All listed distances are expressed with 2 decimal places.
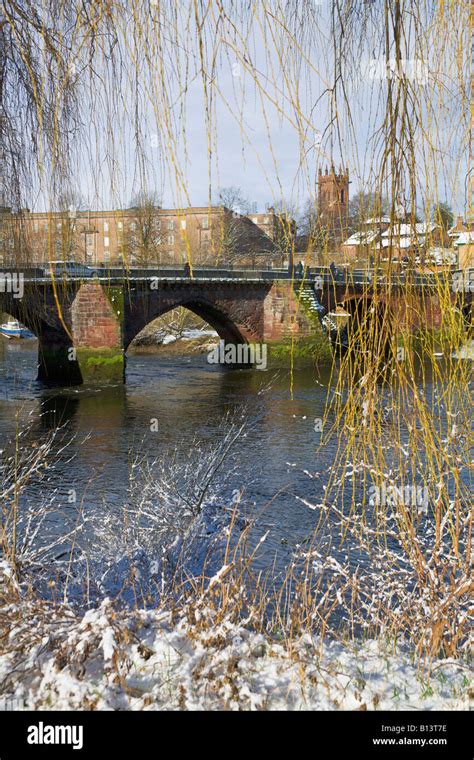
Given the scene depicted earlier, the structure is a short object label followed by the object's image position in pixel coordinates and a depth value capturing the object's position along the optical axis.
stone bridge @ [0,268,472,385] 28.28
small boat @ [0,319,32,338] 49.34
